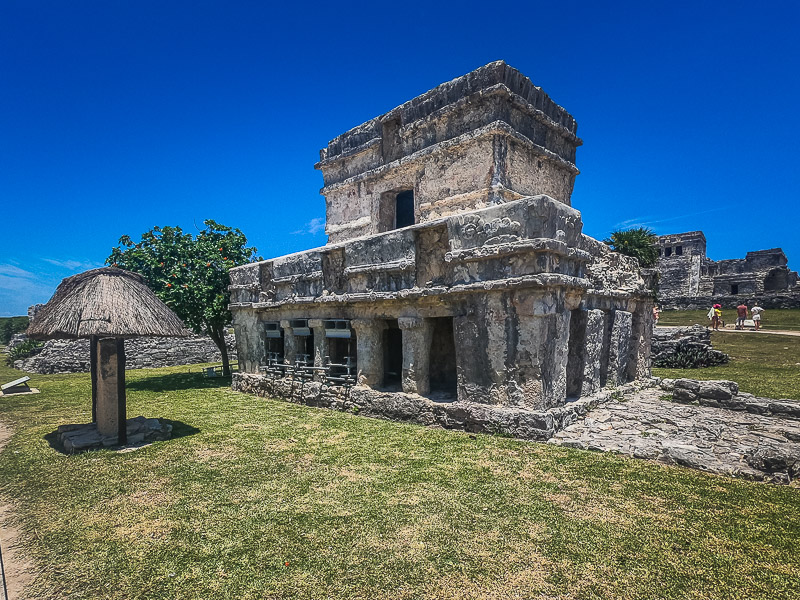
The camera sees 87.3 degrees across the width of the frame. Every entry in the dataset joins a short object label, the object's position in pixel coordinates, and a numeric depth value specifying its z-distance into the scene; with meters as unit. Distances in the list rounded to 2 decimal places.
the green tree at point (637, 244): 25.92
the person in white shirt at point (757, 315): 20.14
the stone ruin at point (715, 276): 29.59
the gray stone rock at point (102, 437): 6.04
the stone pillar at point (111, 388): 6.30
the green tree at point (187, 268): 12.35
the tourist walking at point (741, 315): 20.55
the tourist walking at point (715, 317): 21.03
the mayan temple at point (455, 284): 5.98
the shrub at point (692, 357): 13.44
